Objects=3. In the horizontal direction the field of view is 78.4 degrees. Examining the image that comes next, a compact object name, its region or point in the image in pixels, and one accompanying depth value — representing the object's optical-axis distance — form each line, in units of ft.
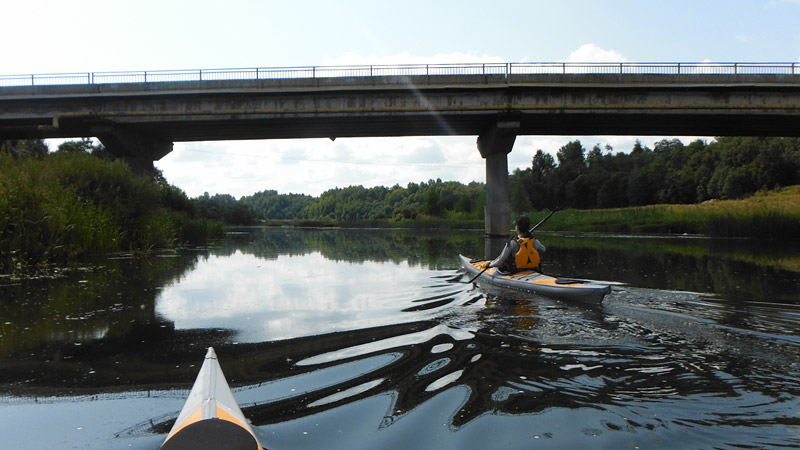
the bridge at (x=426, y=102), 75.41
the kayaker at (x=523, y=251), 28.55
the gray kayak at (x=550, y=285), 22.94
